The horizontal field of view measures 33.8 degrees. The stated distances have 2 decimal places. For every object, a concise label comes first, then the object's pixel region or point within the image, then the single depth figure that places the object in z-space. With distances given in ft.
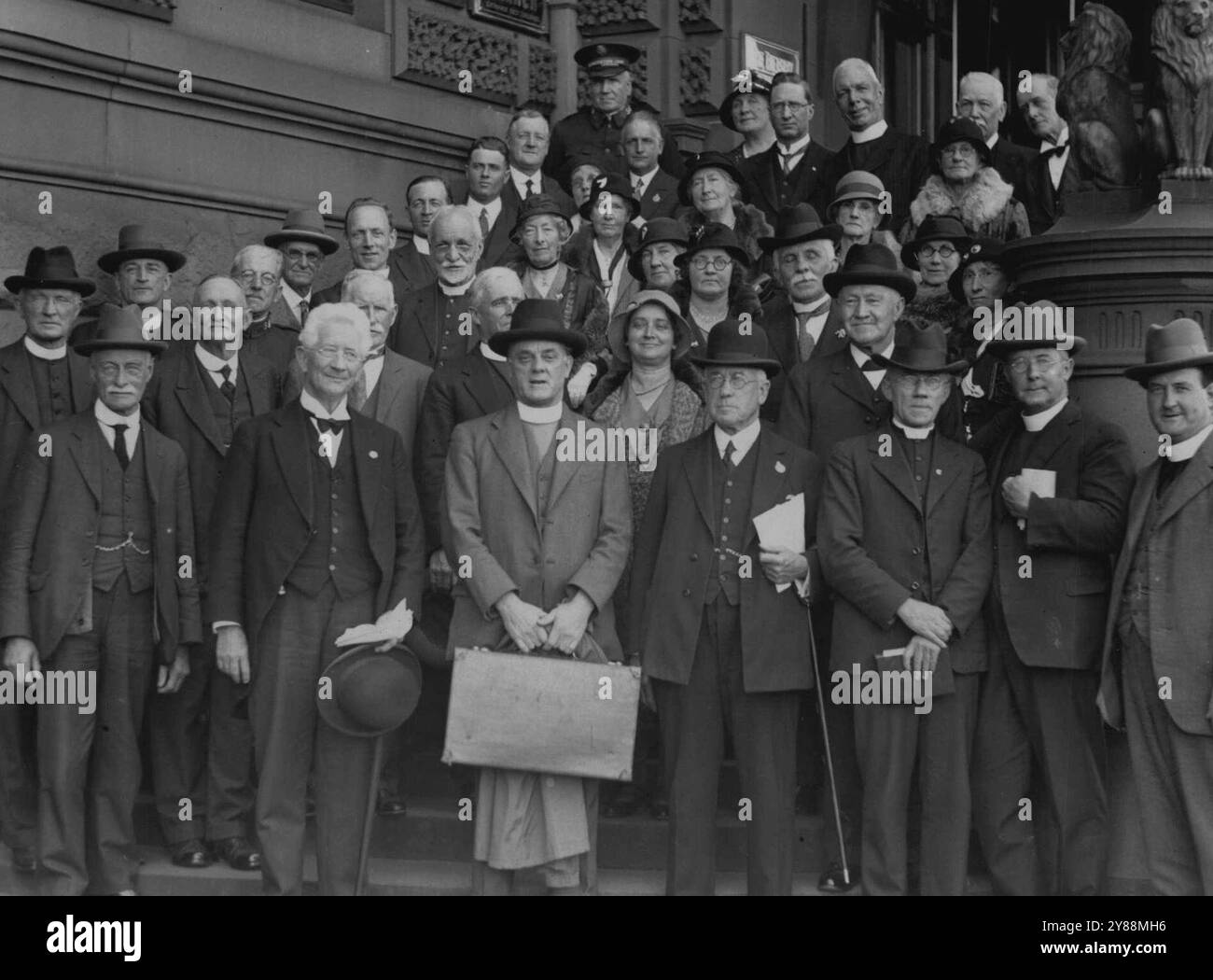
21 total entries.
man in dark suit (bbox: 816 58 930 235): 33.68
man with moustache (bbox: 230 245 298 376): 28.43
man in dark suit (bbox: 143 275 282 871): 25.98
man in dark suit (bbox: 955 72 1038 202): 32.53
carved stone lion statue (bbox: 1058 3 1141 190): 26.76
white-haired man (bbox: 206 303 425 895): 24.36
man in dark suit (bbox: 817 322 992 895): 23.95
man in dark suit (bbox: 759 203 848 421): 27.55
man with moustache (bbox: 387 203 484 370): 29.25
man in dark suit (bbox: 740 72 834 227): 33.81
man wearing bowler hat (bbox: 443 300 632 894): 23.90
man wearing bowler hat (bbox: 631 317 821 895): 23.99
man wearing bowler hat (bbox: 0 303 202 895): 24.82
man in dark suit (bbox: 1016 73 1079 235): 32.76
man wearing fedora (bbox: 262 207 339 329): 30.32
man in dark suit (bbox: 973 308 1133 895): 23.93
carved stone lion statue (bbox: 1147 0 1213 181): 25.82
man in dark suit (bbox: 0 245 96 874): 25.81
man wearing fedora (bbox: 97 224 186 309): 28.53
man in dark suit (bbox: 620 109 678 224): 34.12
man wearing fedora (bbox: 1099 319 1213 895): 22.82
